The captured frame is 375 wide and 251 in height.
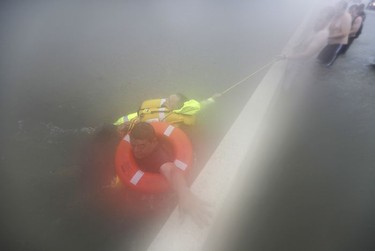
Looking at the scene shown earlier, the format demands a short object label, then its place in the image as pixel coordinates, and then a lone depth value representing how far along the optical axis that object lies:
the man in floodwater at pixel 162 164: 2.42
